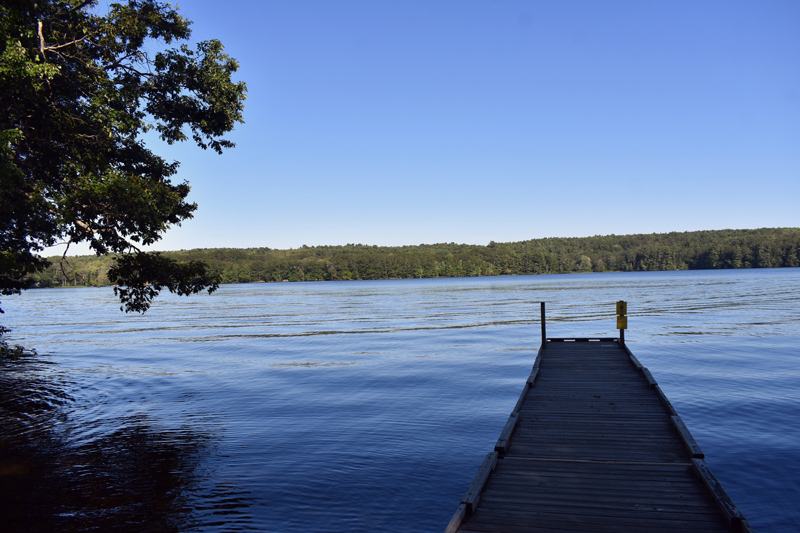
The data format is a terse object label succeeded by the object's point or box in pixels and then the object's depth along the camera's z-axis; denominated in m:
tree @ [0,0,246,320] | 11.59
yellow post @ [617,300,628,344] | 19.80
